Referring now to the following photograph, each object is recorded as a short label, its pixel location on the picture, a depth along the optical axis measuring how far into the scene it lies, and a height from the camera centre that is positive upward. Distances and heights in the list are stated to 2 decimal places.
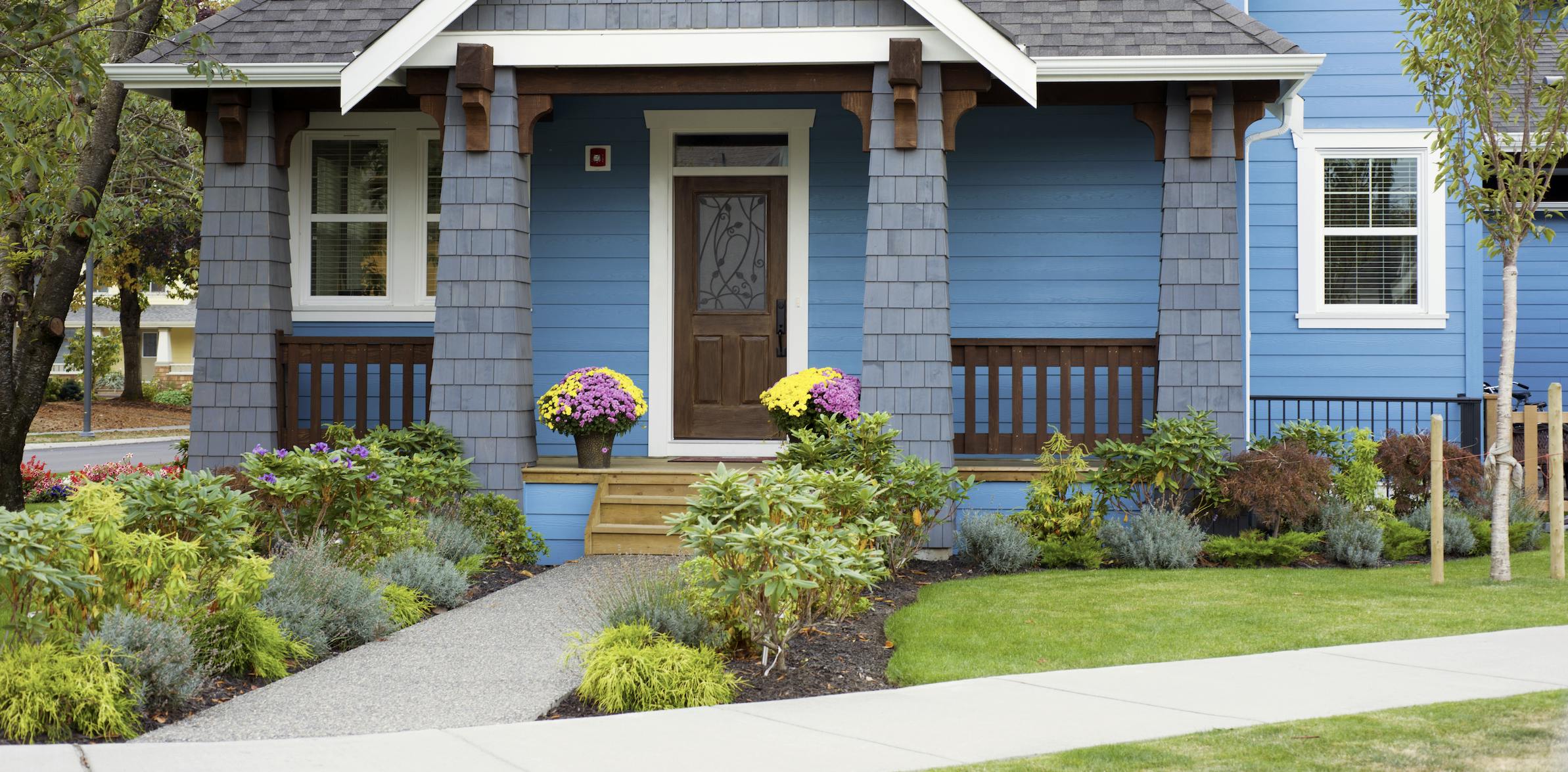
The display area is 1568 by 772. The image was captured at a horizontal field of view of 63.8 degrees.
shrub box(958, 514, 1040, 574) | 8.62 -1.09
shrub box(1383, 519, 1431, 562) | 9.11 -1.09
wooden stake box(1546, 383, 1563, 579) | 7.74 -0.56
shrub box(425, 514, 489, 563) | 8.09 -1.00
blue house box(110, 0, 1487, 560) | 9.08 +1.33
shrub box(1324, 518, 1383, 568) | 8.81 -1.08
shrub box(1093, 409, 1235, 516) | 8.80 -0.55
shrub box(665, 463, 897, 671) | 5.36 -0.71
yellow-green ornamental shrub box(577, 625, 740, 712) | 5.07 -1.19
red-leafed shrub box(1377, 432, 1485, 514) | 9.69 -0.62
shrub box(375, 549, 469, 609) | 7.24 -1.09
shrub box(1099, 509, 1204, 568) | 8.61 -1.06
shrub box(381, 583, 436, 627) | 6.77 -1.19
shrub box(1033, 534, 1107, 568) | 8.73 -1.14
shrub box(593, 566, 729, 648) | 5.74 -1.05
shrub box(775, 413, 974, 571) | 8.17 -0.53
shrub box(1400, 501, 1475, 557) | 9.24 -1.07
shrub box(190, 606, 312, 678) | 5.53 -1.15
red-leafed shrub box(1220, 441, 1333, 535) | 8.64 -0.65
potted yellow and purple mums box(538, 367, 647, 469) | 9.21 -0.17
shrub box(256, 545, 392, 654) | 6.07 -1.08
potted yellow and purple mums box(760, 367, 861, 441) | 9.05 -0.09
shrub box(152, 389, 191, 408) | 35.56 -0.37
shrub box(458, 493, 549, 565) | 8.88 -0.99
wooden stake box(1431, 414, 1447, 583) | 7.48 -0.58
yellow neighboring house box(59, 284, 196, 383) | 48.97 +2.16
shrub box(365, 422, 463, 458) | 9.05 -0.40
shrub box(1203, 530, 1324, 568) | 8.73 -1.11
